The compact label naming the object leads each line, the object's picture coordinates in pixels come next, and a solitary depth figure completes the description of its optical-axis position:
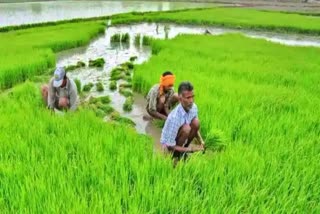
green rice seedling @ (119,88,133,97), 6.31
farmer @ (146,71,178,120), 4.66
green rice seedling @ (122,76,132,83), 7.31
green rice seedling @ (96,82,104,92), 6.62
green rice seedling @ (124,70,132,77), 7.73
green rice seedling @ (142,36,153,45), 11.95
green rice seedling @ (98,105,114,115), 5.45
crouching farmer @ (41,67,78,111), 4.52
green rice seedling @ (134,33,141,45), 12.18
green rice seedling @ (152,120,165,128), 4.89
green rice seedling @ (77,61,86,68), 8.41
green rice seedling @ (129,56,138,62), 9.44
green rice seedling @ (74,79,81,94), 6.41
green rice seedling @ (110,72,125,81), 7.36
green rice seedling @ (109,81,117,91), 6.73
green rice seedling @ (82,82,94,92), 6.54
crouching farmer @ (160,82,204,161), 3.28
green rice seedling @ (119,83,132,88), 6.75
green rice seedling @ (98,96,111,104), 5.91
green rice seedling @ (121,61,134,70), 8.32
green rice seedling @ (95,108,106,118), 5.20
